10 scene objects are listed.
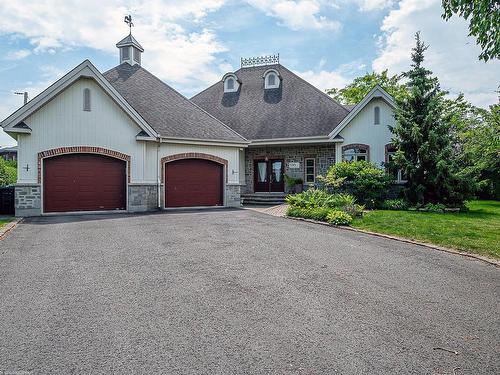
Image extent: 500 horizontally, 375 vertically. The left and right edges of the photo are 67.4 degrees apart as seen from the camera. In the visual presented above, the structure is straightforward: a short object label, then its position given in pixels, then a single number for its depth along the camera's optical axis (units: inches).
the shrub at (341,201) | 548.9
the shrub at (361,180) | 641.6
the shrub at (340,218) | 474.6
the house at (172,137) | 571.2
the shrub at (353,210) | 509.2
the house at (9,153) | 1576.0
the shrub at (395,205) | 616.7
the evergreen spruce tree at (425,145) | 606.2
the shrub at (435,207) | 584.6
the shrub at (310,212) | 513.0
